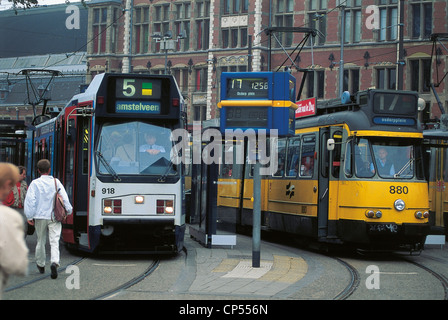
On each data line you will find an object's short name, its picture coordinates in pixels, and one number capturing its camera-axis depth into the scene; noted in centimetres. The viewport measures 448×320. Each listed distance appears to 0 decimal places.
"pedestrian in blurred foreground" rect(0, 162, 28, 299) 608
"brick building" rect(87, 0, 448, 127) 5203
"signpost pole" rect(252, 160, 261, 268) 1370
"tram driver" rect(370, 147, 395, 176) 1579
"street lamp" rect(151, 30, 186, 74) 5066
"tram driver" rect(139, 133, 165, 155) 1475
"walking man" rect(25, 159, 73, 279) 1241
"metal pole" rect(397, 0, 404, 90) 3120
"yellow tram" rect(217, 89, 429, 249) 1563
